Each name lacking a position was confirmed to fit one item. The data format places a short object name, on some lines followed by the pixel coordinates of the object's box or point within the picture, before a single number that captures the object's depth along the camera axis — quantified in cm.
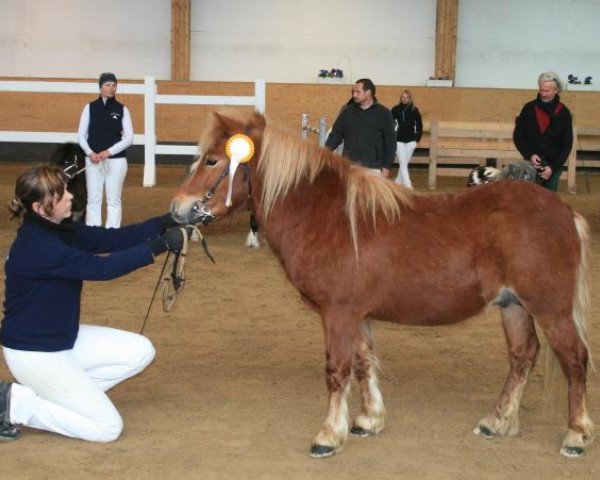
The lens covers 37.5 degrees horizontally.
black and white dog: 641
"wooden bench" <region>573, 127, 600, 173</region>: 1748
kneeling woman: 407
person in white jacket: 952
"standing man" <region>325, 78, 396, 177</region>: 836
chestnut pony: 408
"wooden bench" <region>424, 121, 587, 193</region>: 1683
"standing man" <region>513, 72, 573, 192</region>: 714
